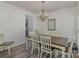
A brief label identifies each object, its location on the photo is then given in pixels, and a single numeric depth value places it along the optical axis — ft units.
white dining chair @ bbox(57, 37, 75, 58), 4.50
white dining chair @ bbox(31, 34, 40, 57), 5.90
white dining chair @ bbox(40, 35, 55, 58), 5.04
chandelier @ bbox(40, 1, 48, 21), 6.20
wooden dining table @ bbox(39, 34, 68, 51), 4.64
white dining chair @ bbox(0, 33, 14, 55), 5.71
